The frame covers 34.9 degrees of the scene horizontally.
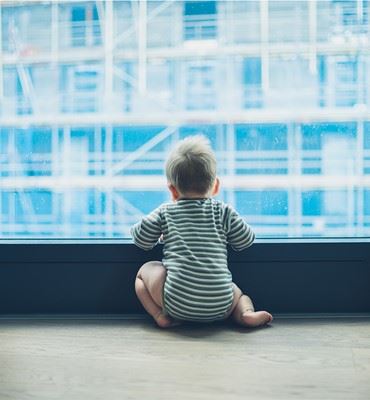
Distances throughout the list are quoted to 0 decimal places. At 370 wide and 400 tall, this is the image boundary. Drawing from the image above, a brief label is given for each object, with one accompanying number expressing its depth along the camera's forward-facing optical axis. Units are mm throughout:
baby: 1285
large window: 1481
